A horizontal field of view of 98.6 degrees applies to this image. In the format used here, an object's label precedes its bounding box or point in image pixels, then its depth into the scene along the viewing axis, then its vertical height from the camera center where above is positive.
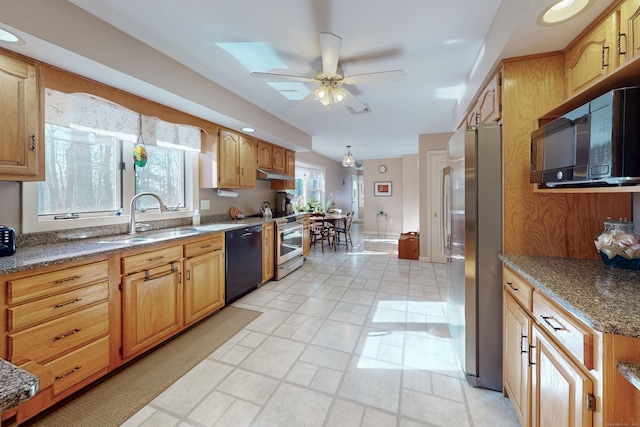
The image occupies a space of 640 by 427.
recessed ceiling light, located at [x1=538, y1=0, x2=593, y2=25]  1.28 +0.93
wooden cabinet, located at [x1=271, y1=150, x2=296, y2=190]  4.89 +0.63
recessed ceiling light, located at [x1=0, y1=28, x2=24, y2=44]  1.45 +0.92
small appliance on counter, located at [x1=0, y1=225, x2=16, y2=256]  1.55 -0.19
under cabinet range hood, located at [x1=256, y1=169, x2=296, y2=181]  4.06 +0.49
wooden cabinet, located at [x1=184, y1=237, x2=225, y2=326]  2.46 -0.69
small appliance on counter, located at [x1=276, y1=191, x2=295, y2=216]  4.96 +0.05
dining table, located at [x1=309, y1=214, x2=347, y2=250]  5.92 -0.27
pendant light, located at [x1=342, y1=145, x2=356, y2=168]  6.03 +1.00
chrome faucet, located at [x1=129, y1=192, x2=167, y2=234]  2.42 -0.05
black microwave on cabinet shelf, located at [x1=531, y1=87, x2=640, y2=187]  0.96 +0.25
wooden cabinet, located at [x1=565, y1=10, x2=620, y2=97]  1.26 +0.76
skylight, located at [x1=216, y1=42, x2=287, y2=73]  2.17 +1.28
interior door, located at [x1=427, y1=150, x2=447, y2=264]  4.93 +0.05
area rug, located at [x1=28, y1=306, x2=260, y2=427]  1.52 -1.15
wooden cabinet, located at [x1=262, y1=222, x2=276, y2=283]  3.68 -0.62
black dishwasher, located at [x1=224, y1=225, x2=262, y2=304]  3.03 -0.64
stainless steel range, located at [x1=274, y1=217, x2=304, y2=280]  3.99 -0.61
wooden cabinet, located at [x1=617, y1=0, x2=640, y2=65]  1.13 +0.74
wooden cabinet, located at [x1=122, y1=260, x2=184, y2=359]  1.92 -0.77
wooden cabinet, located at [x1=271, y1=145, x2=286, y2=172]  4.52 +0.80
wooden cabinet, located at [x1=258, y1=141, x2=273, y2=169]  4.15 +0.80
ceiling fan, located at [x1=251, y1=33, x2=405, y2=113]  1.85 +1.05
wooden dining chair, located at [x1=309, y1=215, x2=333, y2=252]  6.12 -0.49
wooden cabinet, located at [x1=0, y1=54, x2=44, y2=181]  1.56 +0.51
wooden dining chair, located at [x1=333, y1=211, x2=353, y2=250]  6.26 -0.52
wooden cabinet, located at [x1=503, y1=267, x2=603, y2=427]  0.86 -0.61
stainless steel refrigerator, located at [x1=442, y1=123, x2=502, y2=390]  1.70 -0.28
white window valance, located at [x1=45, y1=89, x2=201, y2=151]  1.93 +0.72
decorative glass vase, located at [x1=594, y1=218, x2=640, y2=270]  1.28 -0.19
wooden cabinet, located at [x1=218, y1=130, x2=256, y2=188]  3.33 +0.60
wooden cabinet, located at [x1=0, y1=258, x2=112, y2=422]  1.37 -0.66
